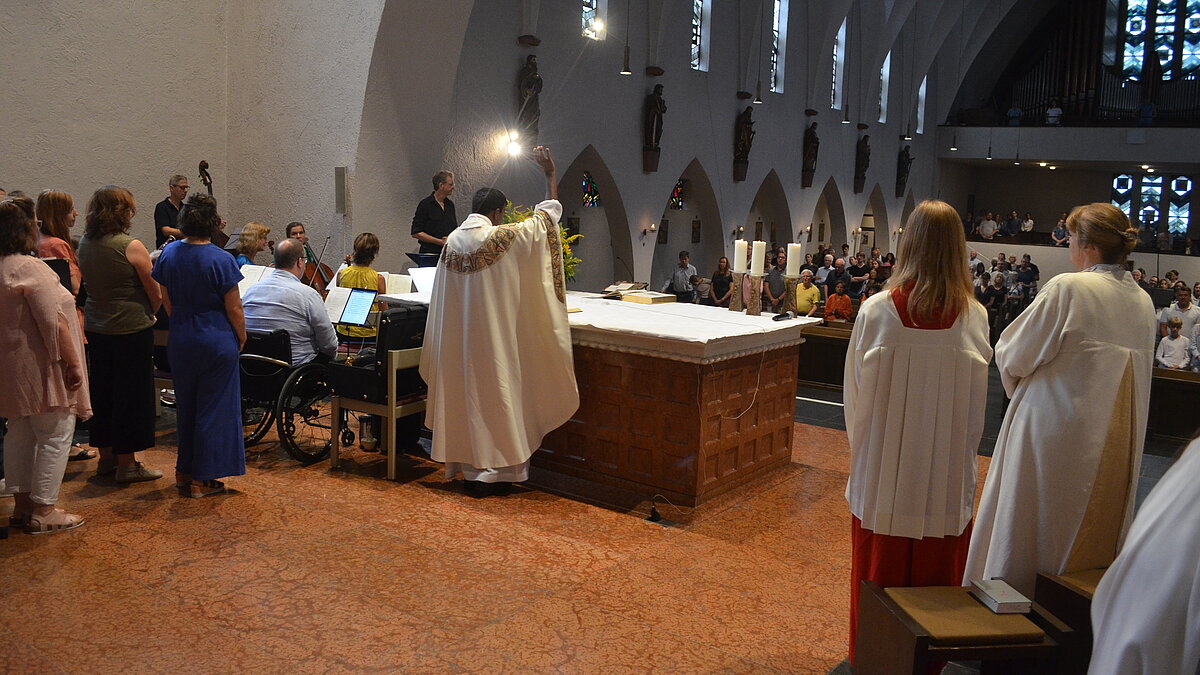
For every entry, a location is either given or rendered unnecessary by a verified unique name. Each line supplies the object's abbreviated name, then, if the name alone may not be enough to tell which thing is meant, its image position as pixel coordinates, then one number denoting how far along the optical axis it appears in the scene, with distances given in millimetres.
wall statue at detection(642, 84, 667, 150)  14883
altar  5047
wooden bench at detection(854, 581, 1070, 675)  2570
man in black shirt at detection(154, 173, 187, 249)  8148
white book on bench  2727
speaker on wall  9391
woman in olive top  4797
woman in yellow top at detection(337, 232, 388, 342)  6645
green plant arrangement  6637
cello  9242
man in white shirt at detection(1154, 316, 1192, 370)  9859
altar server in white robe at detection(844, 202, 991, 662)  3051
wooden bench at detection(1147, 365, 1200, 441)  7922
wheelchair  5566
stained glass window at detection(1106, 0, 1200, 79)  25094
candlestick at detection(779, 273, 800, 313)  5562
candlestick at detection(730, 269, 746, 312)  5762
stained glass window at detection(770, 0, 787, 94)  18547
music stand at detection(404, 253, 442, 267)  8555
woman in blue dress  4695
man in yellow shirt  10953
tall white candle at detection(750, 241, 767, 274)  5520
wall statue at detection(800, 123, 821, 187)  19922
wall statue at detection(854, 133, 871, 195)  22547
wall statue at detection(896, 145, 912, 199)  25172
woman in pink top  4070
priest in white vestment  5141
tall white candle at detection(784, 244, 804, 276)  5320
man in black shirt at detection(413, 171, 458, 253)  8680
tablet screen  6355
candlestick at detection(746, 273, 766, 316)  5727
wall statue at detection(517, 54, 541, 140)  12016
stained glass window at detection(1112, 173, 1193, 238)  25891
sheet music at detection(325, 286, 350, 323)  6430
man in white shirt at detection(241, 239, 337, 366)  5832
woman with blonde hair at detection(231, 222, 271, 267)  6957
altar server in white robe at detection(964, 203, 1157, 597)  3119
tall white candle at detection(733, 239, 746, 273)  5547
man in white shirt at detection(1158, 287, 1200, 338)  10602
